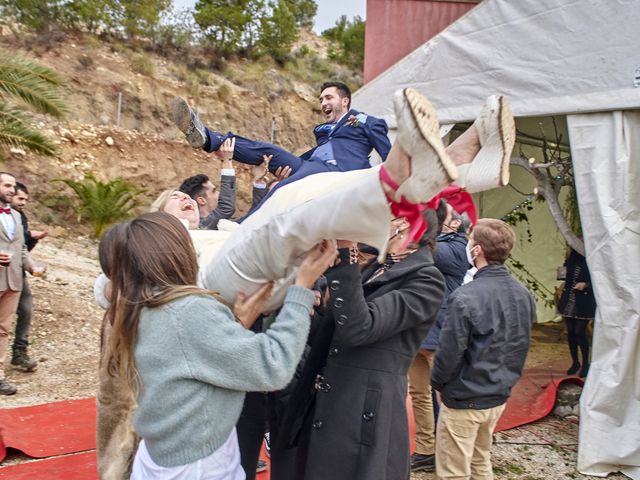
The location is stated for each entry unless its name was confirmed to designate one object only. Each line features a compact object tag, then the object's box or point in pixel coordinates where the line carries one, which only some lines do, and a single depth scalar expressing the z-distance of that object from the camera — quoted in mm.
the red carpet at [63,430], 3584
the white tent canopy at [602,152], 3996
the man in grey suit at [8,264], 5062
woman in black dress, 6137
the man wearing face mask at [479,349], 3115
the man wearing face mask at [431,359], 3967
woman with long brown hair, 1630
